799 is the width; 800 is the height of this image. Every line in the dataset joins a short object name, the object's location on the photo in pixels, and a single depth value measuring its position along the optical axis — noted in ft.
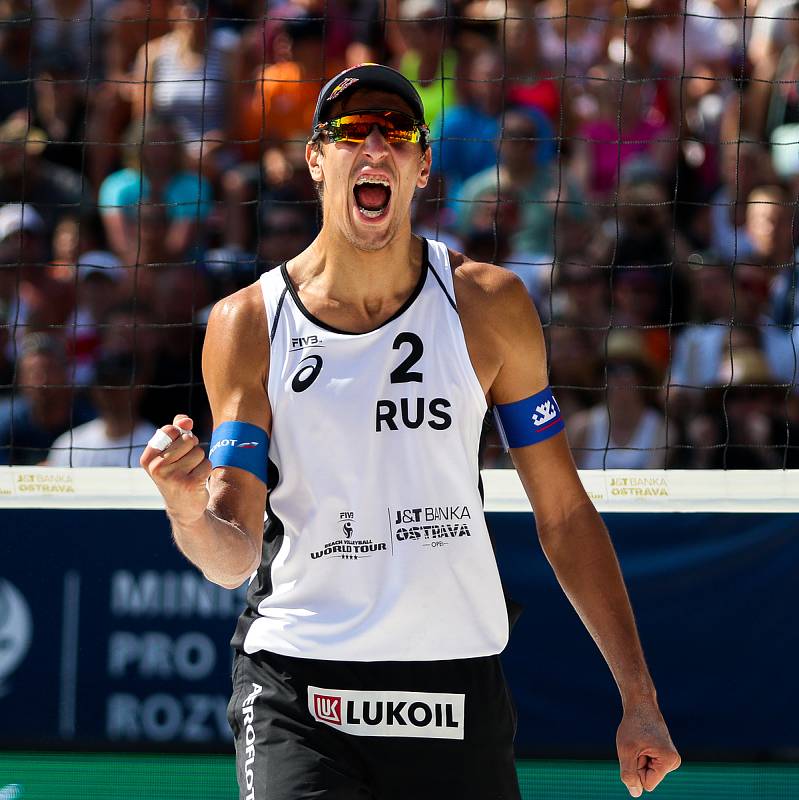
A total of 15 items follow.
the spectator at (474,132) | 46.19
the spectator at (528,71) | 47.96
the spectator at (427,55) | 47.37
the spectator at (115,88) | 49.60
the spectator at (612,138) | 45.85
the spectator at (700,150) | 44.73
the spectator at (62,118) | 49.73
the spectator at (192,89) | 48.75
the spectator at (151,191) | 45.68
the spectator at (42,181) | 47.93
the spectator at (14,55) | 53.21
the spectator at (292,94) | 47.01
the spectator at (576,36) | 49.21
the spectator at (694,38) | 49.11
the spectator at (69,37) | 54.60
